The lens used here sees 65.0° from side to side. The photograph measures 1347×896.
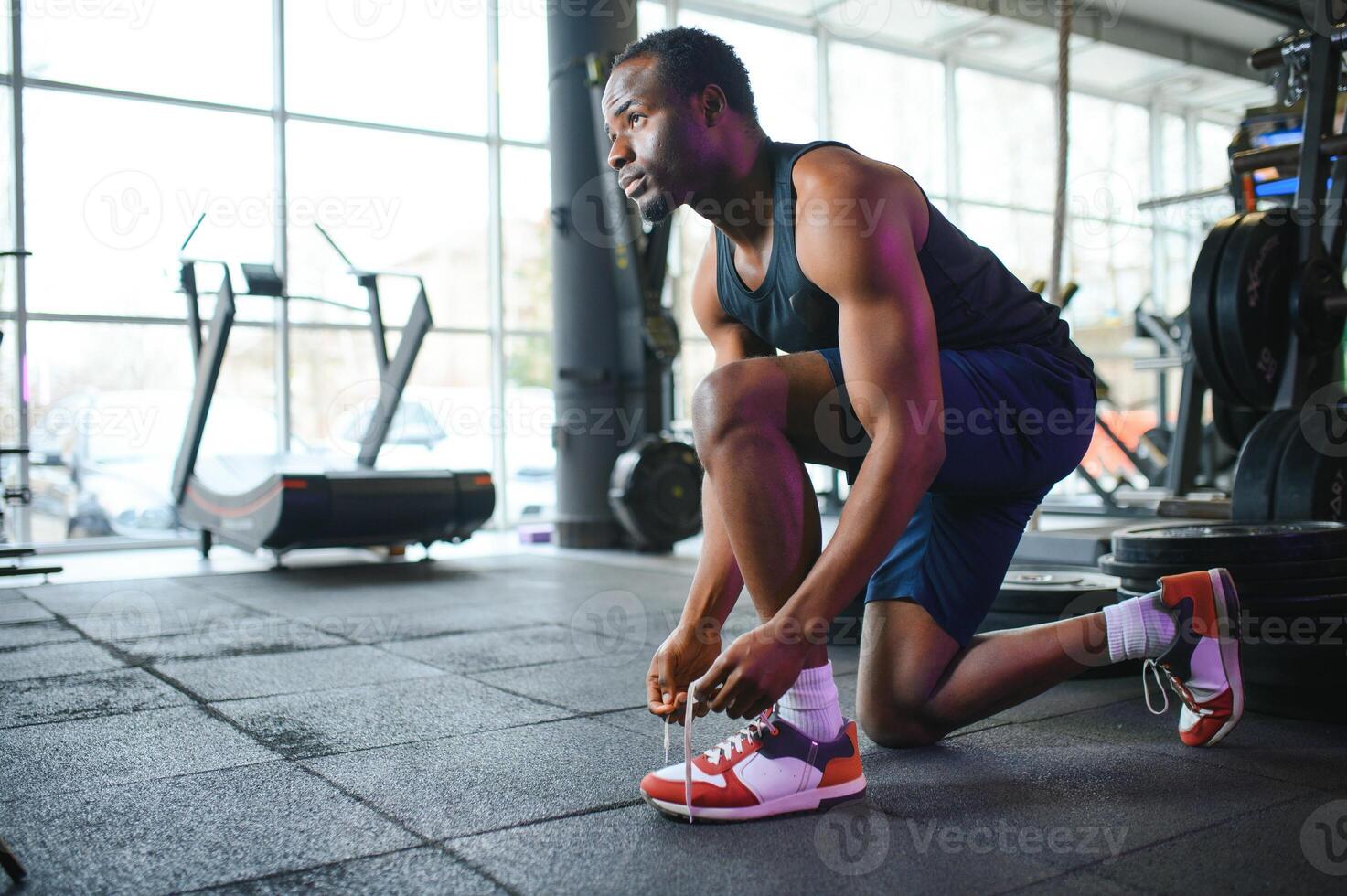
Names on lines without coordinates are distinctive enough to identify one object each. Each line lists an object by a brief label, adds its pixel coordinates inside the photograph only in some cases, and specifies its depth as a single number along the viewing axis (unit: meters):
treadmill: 4.46
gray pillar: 5.33
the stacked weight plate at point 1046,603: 2.15
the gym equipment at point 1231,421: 3.70
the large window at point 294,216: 5.95
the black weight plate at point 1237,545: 1.70
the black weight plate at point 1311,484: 2.24
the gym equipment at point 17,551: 2.61
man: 1.23
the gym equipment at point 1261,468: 2.32
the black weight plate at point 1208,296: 2.74
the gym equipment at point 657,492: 4.93
